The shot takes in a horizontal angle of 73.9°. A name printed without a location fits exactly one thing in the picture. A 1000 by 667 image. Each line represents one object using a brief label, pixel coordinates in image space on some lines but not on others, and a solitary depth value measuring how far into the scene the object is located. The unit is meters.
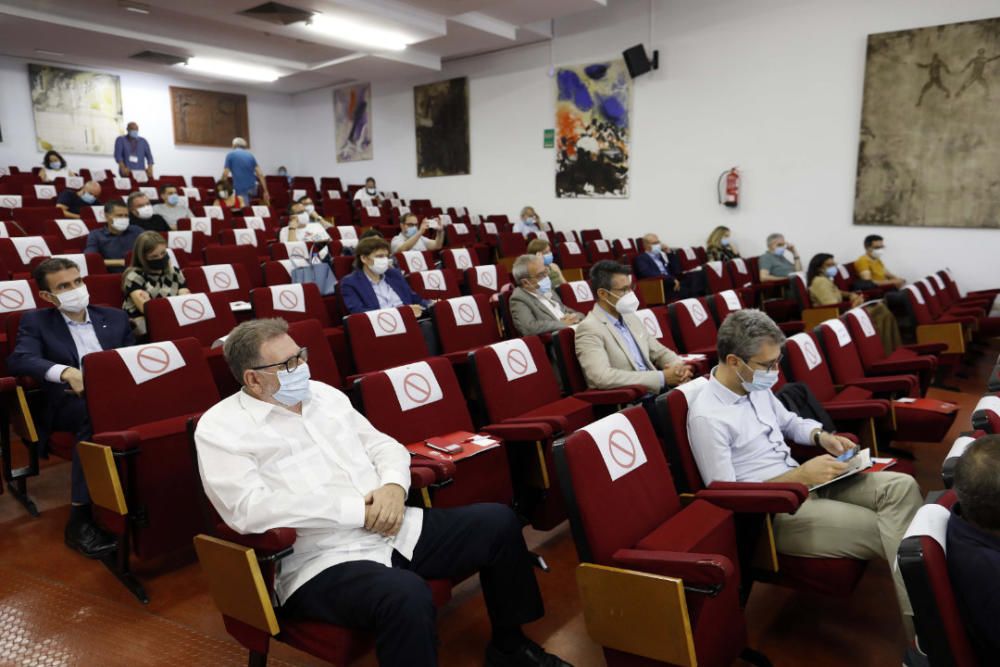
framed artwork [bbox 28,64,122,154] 11.37
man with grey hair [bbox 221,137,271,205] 9.73
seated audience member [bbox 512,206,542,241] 9.63
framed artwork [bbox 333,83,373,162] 13.55
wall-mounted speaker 9.27
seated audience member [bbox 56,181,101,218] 7.41
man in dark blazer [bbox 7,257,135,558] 2.57
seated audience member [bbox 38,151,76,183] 9.30
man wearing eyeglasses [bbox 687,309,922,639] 1.91
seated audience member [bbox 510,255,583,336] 3.86
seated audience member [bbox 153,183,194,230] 7.03
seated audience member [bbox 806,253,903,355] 5.30
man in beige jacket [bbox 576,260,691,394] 3.01
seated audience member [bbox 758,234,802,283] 7.45
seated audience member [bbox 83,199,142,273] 5.08
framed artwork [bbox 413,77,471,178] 11.89
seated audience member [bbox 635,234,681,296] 7.00
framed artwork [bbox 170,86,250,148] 13.18
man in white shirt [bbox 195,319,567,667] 1.62
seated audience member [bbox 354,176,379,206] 11.56
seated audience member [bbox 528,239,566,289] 4.91
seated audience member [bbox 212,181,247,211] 9.16
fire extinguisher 8.64
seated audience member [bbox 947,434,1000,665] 1.20
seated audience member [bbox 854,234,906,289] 7.31
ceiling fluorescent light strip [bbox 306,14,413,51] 8.55
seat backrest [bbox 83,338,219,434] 2.40
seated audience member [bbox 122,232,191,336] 3.75
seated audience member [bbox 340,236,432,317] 4.18
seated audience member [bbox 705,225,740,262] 8.34
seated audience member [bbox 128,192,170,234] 5.59
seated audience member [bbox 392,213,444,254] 6.36
